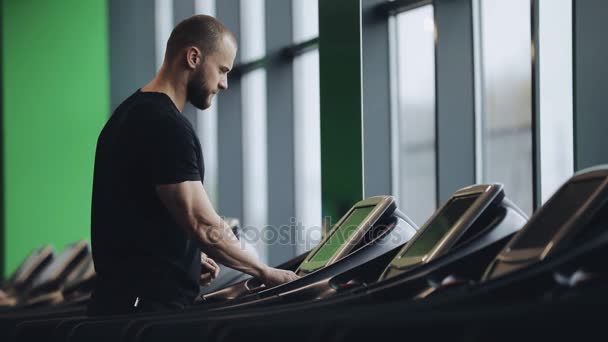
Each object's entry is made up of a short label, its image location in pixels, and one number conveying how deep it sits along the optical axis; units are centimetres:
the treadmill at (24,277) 978
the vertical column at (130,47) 1350
